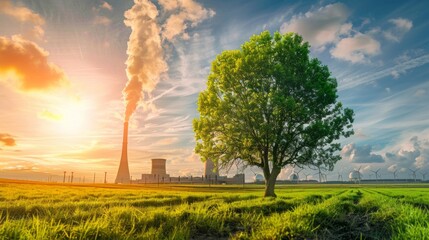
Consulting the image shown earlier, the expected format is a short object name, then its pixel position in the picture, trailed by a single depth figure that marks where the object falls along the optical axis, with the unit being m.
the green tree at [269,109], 32.91
